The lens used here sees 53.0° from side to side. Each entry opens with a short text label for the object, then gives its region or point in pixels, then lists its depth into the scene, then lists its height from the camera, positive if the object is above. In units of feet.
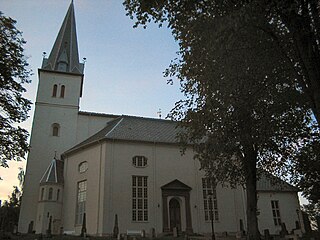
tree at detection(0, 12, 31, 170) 56.70 +26.23
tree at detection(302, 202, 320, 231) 146.56 +11.15
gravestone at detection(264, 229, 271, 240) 66.26 +0.40
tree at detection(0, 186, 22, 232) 172.06 +16.17
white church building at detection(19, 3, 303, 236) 82.17 +13.59
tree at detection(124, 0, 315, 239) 35.12 +18.99
